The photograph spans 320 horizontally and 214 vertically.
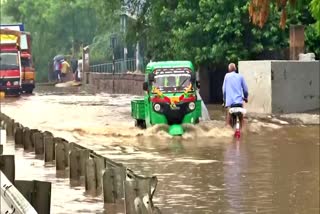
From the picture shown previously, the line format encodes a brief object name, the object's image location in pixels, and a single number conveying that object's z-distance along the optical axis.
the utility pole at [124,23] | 35.72
